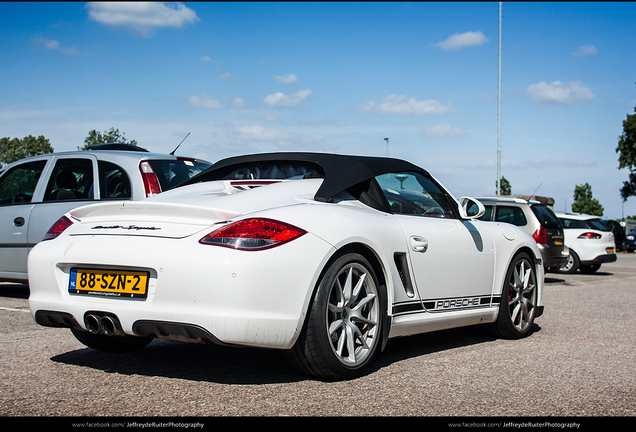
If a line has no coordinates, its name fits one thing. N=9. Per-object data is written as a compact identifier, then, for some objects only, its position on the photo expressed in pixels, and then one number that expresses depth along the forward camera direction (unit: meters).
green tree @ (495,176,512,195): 71.27
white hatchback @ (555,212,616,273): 15.39
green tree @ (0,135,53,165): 54.69
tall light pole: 31.42
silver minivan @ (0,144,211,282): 6.85
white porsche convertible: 3.40
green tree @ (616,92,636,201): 45.34
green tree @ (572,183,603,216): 104.00
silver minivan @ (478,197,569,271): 11.79
